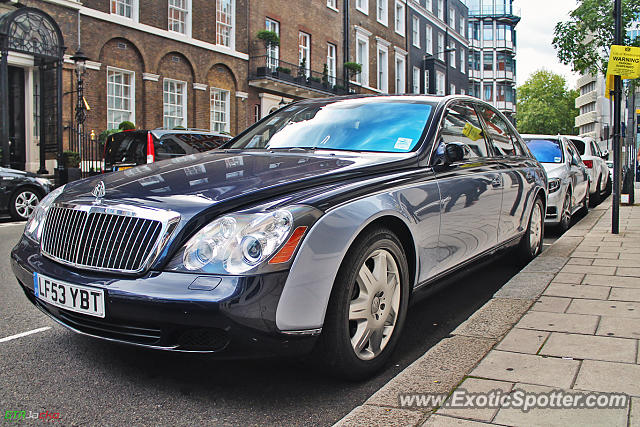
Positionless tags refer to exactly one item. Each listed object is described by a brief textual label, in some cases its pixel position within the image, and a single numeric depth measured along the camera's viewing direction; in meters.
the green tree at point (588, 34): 18.78
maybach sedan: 2.44
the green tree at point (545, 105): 80.06
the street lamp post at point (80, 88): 15.65
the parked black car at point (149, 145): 11.38
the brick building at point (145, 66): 16.95
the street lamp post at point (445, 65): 41.25
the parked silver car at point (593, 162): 12.56
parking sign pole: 7.53
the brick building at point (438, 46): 40.12
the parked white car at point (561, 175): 8.32
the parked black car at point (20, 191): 10.91
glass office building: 68.50
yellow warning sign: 7.52
